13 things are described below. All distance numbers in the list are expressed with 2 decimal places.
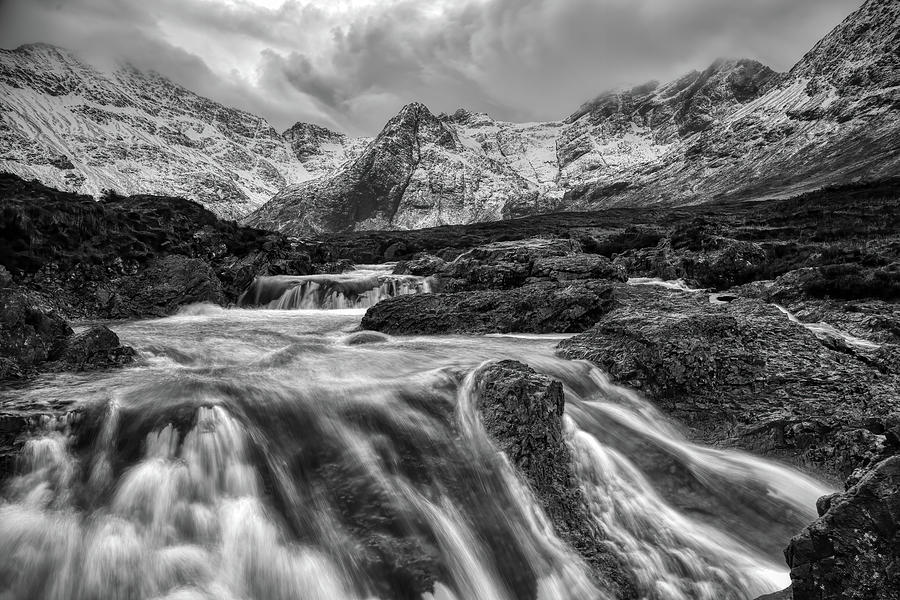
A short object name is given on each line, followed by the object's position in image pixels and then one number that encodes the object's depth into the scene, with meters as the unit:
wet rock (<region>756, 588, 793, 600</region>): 3.83
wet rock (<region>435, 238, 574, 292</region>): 18.70
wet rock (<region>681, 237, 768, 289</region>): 19.95
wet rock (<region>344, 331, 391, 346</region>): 11.76
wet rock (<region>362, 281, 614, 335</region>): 12.66
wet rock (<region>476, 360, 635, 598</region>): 5.17
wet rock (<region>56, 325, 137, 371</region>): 7.69
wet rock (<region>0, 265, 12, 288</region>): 7.99
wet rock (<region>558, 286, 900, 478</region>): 6.94
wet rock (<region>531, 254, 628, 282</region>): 18.20
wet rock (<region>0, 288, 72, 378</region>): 7.15
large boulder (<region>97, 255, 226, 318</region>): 15.39
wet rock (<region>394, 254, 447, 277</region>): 27.45
